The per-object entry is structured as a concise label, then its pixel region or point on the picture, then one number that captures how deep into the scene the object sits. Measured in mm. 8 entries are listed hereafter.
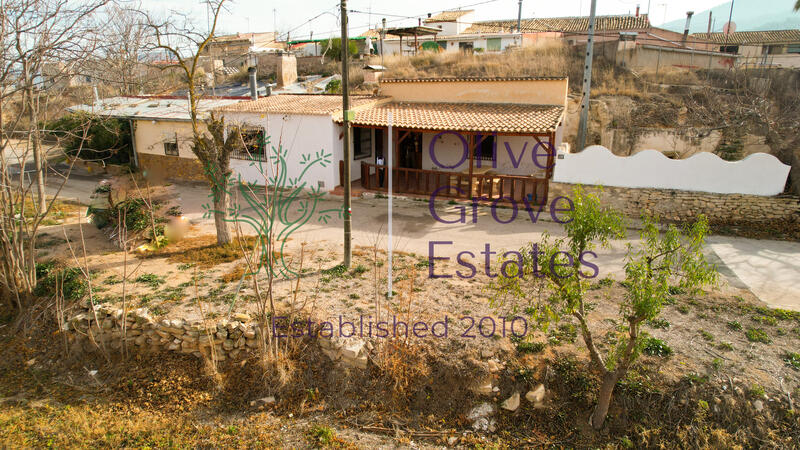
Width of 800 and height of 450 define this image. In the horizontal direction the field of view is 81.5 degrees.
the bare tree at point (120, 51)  8562
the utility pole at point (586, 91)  13836
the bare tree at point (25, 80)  7500
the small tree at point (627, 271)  5020
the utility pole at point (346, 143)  8227
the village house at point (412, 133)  13727
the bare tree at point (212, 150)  9251
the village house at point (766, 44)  27156
